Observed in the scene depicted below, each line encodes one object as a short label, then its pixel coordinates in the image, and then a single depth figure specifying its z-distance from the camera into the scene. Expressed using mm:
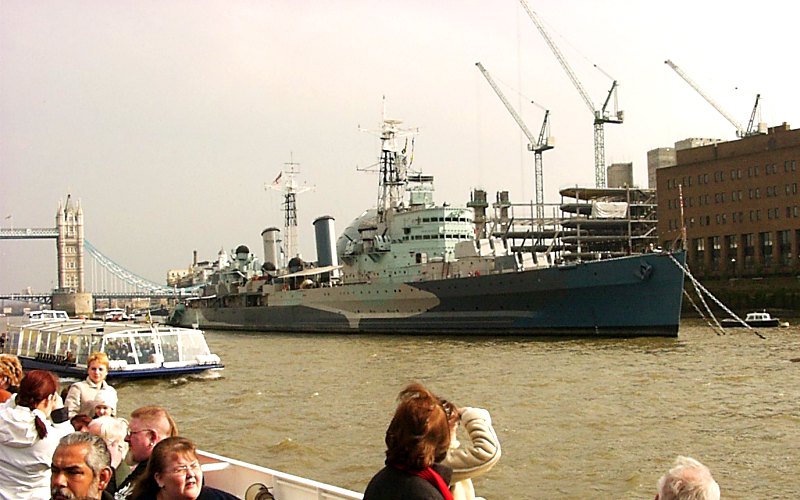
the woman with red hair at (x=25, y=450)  4590
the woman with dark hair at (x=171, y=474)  3316
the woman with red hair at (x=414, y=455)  3066
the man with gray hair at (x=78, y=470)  3320
